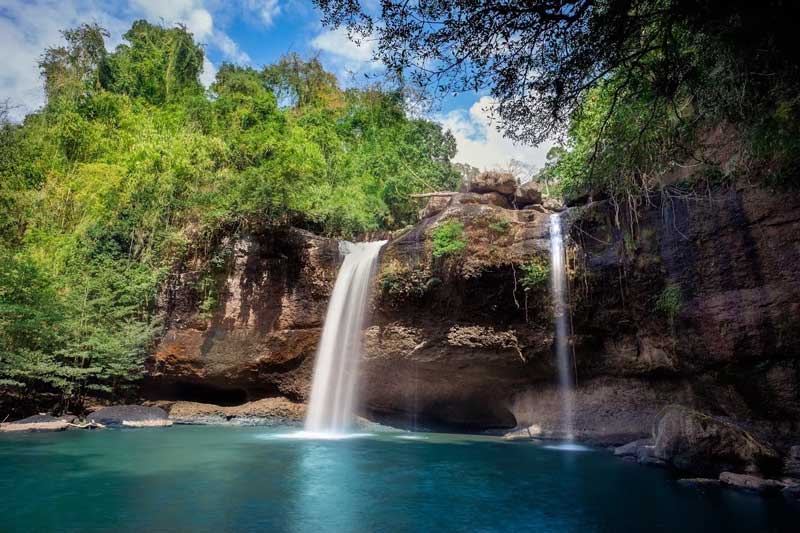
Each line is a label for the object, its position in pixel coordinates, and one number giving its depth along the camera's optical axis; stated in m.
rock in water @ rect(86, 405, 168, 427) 13.15
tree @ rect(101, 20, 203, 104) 25.81
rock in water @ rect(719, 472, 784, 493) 6.57
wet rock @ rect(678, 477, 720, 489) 6.91
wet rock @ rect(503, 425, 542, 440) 12.49
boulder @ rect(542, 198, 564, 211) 17.77
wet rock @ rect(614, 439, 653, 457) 9.52
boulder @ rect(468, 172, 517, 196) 15.77
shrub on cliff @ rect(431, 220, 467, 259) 12.61
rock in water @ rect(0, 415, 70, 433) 11.70
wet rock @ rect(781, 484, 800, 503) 6.24
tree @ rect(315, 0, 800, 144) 4.46
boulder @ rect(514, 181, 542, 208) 16.17
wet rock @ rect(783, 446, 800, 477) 7.48
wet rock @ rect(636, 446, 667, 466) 8.55
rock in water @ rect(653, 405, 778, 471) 7.32
